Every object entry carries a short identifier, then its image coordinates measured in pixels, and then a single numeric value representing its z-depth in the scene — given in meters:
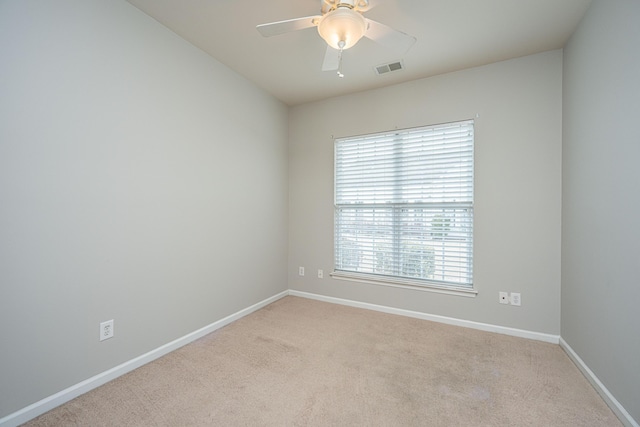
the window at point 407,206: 2.69
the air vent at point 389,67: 2.56
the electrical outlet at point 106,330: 1.75
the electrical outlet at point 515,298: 2.45
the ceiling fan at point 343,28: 1.47
